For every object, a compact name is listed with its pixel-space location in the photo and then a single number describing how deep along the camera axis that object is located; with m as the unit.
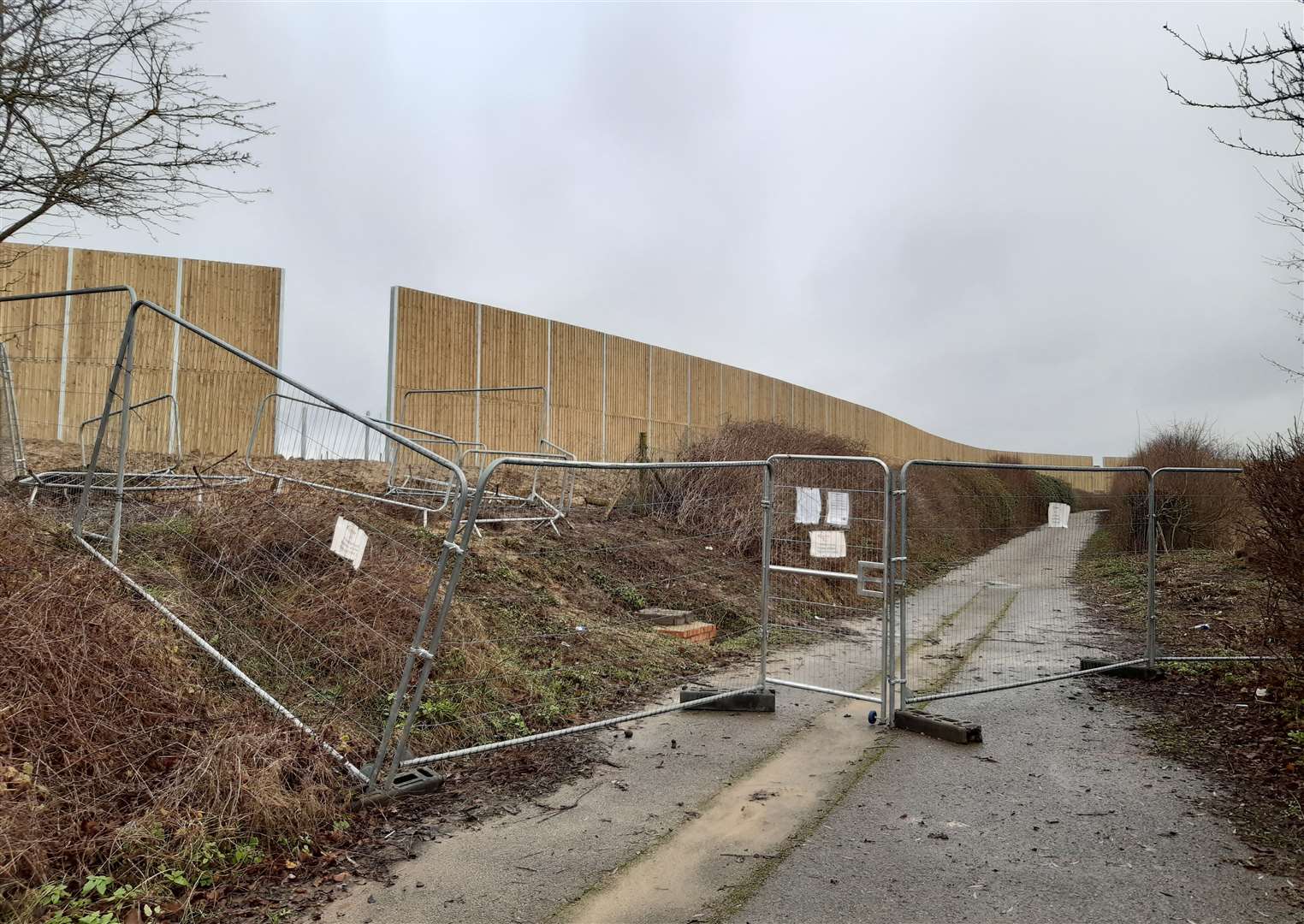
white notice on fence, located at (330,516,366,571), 3.95
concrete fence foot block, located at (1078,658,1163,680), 6.86
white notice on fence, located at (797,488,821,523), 6.08
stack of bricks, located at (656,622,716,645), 7.89
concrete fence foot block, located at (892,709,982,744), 5.08
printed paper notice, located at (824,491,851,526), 6.06
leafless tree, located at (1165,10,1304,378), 4.88
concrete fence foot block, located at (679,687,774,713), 5.80
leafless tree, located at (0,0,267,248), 5.82
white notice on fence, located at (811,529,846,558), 5.83
